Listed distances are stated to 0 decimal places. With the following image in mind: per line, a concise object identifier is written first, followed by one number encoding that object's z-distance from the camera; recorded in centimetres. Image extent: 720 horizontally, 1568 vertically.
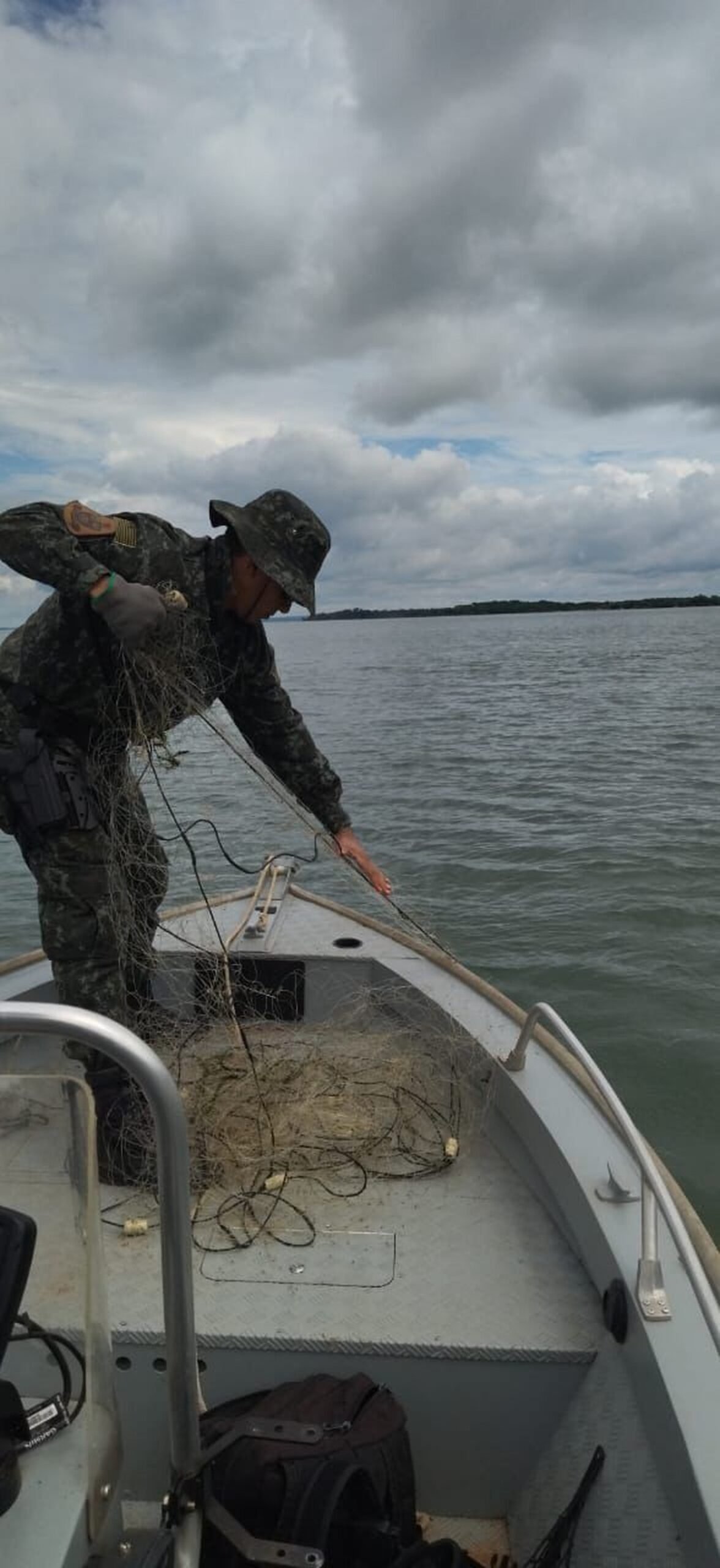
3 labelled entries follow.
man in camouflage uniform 250
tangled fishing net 256
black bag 144
